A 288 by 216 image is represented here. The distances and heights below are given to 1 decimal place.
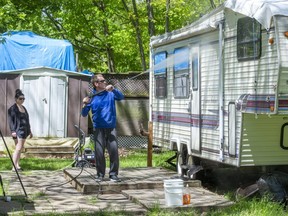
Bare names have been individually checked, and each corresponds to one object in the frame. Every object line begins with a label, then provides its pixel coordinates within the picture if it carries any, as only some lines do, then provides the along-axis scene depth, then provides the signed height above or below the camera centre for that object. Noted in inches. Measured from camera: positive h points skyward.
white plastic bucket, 327.3 -51.8
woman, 492.7 -23.0
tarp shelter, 675.4 -2.0
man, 398.6 -16.2
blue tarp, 789.2 +53.7
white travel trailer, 324.2 +5.0
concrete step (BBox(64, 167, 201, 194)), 391.2 -57.6
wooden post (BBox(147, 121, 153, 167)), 523.8 -40.1
